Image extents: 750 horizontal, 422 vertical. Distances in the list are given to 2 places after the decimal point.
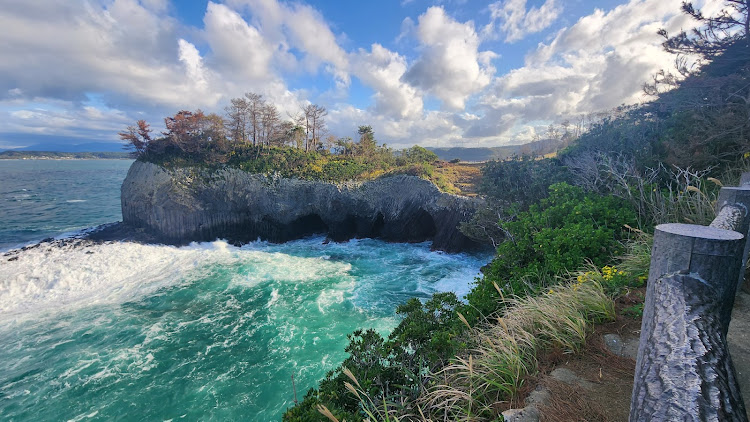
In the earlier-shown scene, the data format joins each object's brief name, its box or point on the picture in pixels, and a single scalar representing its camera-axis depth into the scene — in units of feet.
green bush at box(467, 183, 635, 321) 17.39
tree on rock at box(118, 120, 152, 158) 77.36
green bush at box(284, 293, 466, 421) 10.90
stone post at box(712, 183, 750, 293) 9.40
